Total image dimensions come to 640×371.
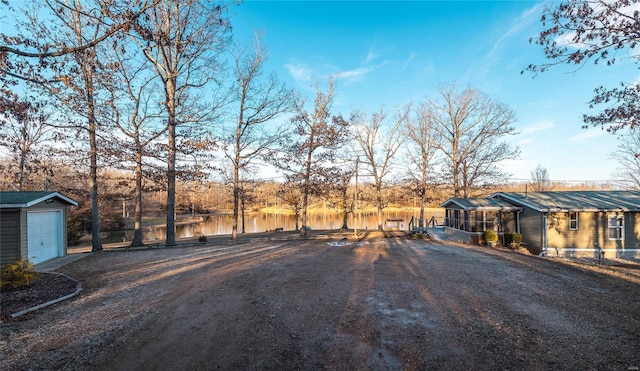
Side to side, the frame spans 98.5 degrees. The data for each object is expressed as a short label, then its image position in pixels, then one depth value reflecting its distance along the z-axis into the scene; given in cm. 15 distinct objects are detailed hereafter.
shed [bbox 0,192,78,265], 820
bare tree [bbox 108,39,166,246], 1225
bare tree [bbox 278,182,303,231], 2683
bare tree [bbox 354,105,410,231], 2361
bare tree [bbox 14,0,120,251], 445
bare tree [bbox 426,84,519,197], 2108
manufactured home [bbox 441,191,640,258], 1407
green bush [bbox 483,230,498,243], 1470
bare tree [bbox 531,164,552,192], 4616
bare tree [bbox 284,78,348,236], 1834
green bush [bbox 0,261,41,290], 587
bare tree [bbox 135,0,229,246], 1262
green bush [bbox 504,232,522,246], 1456
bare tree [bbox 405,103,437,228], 2250
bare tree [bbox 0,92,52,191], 509
